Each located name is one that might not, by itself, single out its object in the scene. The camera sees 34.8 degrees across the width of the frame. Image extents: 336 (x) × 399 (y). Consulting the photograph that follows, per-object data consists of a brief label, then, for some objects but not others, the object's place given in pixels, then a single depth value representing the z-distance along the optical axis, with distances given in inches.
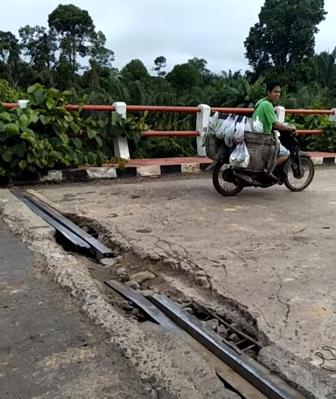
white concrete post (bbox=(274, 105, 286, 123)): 431.8
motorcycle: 263.7
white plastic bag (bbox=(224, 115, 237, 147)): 259.6
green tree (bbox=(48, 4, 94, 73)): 1343.5
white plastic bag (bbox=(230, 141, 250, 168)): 258.2
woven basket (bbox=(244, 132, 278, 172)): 262.5
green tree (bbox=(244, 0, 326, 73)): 1283.2
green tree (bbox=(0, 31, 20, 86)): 1230.7
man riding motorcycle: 271.1
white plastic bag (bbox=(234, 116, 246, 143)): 259.3
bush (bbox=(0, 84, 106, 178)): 301.0
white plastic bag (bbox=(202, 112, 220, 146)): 264.7
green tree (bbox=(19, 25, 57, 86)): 1310.3
